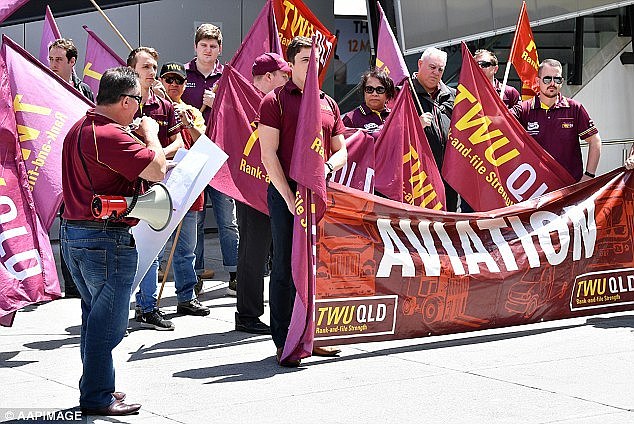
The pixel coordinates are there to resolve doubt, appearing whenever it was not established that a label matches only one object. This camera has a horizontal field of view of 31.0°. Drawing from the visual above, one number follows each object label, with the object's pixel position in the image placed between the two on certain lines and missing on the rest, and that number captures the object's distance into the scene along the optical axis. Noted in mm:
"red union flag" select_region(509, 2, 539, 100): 11172
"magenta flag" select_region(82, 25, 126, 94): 9992
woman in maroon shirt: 9289
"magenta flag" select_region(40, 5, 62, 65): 10219
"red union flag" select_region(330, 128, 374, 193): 9453
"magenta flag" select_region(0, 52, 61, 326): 7195
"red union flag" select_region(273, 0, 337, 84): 9758
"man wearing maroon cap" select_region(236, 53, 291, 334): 8062
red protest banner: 7371
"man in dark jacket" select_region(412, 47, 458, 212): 9844
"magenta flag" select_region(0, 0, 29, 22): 7008
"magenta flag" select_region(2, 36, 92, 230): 7949
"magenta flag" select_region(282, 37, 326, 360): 6855
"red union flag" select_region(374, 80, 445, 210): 9375
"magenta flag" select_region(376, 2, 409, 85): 9945
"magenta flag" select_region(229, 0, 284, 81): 9250
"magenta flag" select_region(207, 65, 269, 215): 8617
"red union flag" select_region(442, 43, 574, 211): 9102
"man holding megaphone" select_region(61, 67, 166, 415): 5715
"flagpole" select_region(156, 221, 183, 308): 8680
